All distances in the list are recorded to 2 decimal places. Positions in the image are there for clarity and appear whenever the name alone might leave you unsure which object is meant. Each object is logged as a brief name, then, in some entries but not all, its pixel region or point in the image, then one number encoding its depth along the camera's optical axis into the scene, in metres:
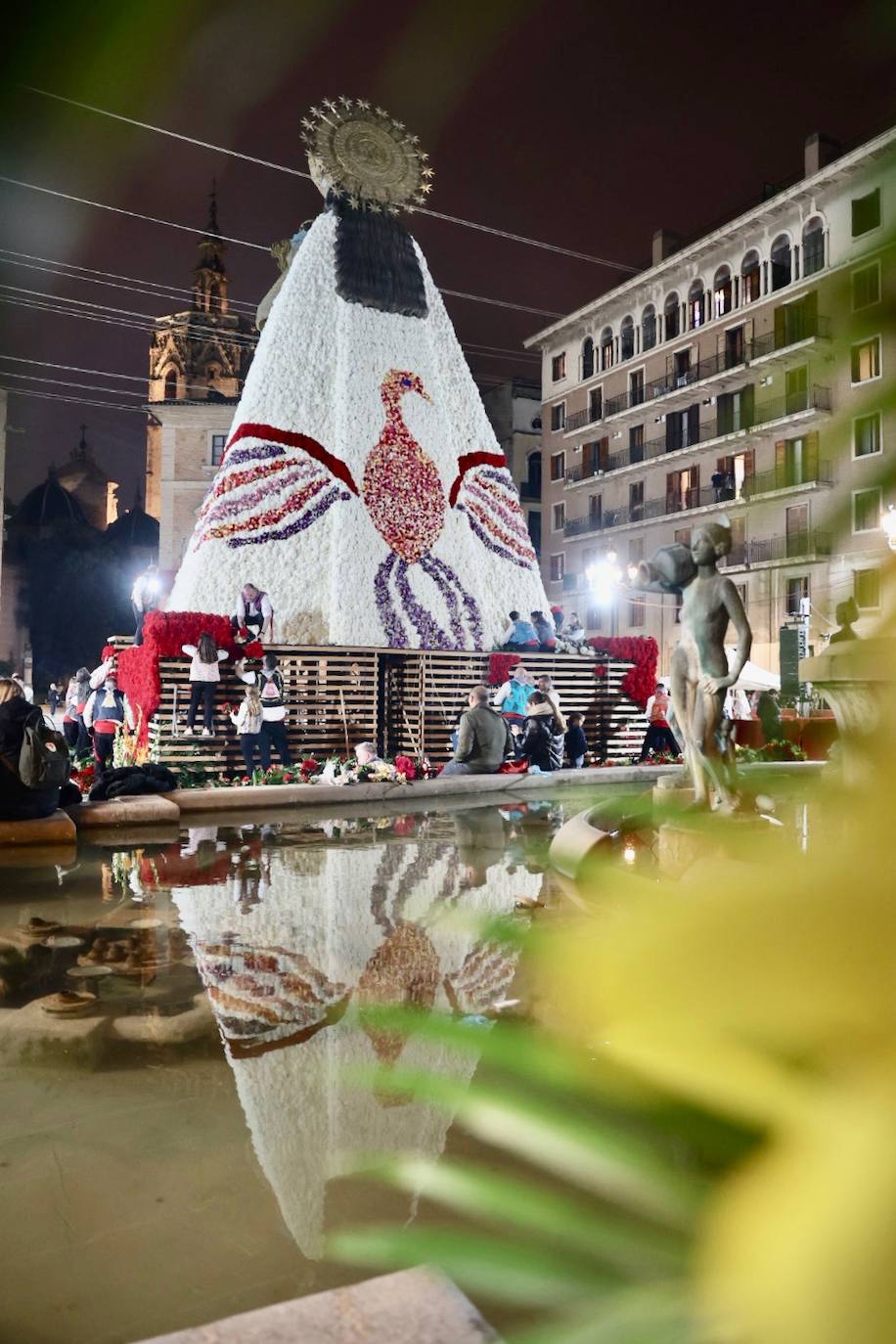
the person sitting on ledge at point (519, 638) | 15.83
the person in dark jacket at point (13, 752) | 7.97
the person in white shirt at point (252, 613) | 13.45
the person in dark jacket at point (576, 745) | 14.63
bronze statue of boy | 6.73
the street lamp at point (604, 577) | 18.68
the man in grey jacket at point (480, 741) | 12.31
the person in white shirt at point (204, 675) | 12.77
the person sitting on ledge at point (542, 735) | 13.45
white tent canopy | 18.11
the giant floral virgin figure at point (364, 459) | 15.04
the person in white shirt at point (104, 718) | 12.70
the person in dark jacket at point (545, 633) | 16.00
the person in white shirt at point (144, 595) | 14.49
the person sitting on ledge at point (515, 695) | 14.23
